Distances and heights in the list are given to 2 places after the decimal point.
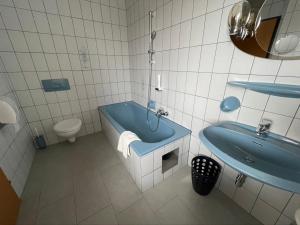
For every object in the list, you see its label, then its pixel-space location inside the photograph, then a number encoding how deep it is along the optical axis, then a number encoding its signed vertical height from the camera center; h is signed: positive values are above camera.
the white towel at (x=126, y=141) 1.38 -0.80
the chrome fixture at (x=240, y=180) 1.02 -0.88
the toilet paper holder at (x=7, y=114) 1.16 -0.42
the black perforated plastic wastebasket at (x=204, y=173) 1.26 -1.07
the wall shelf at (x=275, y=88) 0.72 -0.14
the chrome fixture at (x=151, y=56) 1.73 +0.11
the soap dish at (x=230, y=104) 1.10 -0.33
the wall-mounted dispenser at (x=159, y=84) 1.78 -0.26
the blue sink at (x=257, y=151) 0.65 -0.55
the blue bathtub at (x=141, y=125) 1.32 -0.83
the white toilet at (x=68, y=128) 1.90 -0.91
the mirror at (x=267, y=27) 0.80 +0.24
